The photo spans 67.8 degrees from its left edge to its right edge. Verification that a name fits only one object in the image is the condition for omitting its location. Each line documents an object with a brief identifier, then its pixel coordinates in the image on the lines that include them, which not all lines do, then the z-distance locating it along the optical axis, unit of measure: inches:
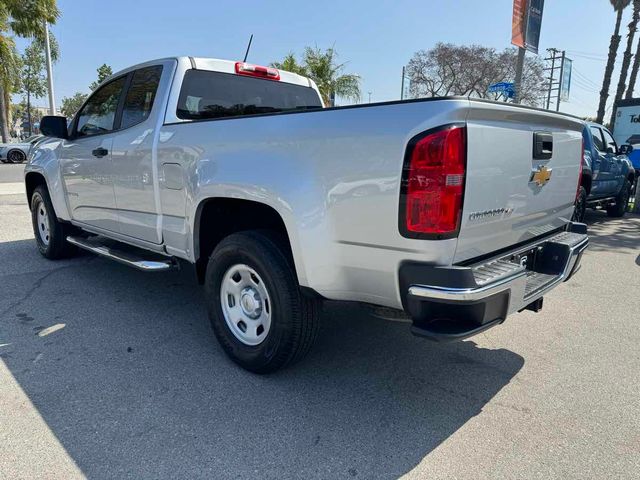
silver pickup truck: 87.6
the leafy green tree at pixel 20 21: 971.9
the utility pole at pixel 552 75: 1416.1
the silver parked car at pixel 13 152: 912.0
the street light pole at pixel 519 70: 417.4
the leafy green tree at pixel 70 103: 3370.3
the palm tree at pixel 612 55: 965.2
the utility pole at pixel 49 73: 915.4
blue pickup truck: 311.4
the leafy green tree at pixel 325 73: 854.5
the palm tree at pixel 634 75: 975.6
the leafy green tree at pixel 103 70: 1848.7
